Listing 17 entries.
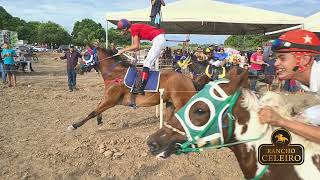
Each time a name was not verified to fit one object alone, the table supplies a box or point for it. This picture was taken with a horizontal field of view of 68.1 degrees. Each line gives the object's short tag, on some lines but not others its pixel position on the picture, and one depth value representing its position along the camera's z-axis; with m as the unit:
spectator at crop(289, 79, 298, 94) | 9.45
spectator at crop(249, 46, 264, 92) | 9.11
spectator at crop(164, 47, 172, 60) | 13.67
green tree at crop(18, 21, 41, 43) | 58.01
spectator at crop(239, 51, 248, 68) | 9.95
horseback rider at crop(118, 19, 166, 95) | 4.94
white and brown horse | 1.58
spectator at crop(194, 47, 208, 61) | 9.88
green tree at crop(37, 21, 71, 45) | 56.61
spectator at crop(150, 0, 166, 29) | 6.40
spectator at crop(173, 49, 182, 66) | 11.98
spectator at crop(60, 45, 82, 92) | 9.62
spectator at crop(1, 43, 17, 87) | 10.03
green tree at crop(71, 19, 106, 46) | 58.09
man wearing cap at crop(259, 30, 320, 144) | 1.58
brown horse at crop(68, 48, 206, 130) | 5.09
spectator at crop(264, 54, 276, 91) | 8.35
